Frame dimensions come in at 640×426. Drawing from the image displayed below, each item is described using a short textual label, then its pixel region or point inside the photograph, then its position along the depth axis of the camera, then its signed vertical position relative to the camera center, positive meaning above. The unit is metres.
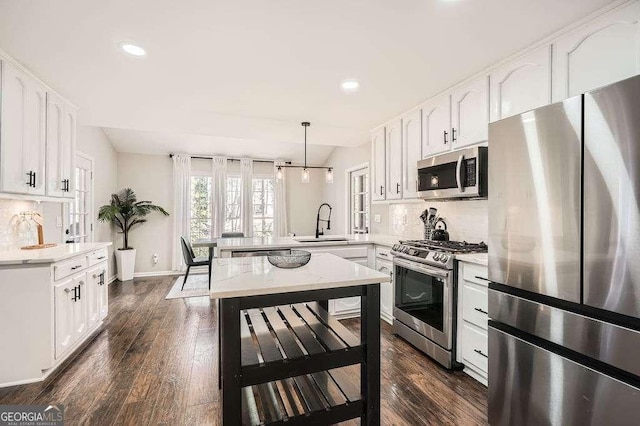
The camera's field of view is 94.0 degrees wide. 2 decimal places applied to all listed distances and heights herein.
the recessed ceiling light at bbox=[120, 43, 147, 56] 2.11 +1.19
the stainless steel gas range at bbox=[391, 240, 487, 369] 2.35 -0.71
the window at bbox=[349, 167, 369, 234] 5.22 +0.23
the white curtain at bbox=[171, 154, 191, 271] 6.09 +0.20
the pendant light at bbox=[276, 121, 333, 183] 3.94 +0.54
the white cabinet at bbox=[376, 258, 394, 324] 3.32 -0.93
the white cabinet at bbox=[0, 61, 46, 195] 2.26 +0.66
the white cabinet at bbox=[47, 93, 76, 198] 2.84 +0.66
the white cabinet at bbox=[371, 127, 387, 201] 3.88 +0.65
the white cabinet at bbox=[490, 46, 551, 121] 2.02 +0.94
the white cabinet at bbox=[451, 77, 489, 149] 2.47 +0.87
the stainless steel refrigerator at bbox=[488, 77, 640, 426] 1.22 -0.23
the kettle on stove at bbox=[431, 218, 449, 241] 3.10 -0.23
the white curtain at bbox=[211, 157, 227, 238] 6.41 +0.38
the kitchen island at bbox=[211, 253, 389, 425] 1.36 -0.73
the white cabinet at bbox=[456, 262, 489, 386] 2.11 -0.79
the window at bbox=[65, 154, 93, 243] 4.22 +0.06
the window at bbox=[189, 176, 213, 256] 6.37 +0.10
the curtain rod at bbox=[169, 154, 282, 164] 6.31 +1.19
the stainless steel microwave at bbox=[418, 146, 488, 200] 2.42 +0.34
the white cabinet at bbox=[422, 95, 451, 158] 2.85 +0.87
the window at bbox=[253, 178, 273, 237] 6.82 +0.14
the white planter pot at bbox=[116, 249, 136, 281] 5.50 -0.94
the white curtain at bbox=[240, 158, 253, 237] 6.64 +0.35
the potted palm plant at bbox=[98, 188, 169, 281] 5.50 -0.13
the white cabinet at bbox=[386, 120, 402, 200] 3.55 +0.65
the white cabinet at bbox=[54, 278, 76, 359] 2.35 -0.85
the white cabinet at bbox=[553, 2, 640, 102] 1.60 +0.94
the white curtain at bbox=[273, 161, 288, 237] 6.84 +0.07
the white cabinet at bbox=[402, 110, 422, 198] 3.23 +0.70
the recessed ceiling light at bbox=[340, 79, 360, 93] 2.72 +1.19
